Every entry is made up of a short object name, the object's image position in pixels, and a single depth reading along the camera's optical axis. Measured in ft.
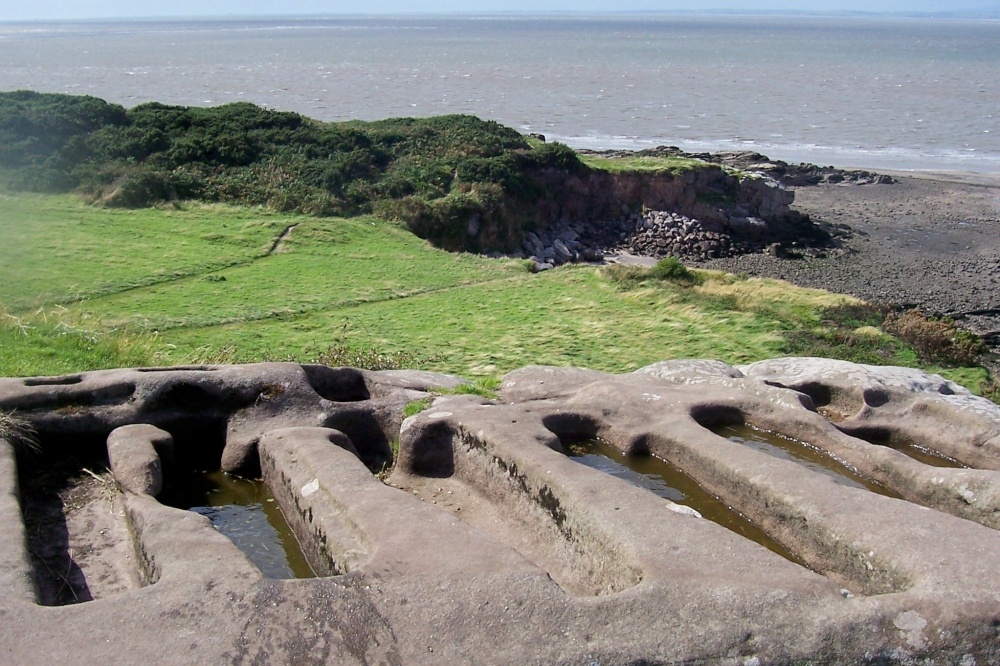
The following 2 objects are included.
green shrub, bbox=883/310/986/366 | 76.64
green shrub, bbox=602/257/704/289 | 94.48
